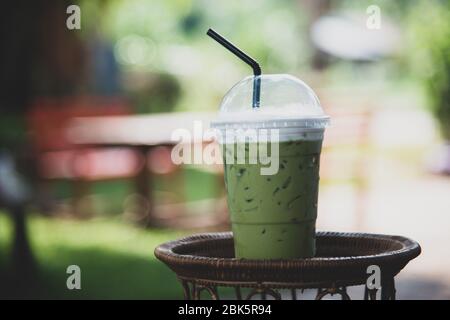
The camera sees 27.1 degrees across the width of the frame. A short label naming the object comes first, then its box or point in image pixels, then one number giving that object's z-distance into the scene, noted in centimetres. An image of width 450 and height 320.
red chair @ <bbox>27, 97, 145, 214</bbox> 1009
